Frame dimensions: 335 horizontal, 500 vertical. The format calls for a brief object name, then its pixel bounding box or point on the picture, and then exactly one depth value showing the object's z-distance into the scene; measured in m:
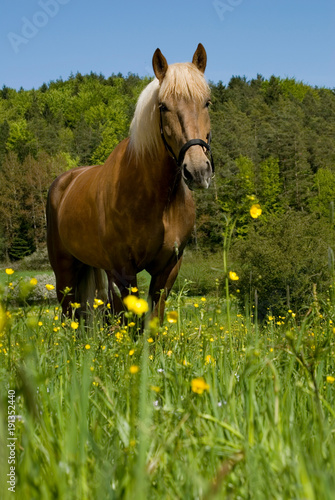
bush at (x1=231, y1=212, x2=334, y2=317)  31.88
